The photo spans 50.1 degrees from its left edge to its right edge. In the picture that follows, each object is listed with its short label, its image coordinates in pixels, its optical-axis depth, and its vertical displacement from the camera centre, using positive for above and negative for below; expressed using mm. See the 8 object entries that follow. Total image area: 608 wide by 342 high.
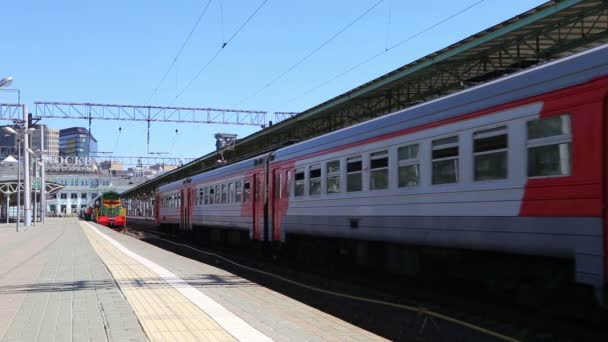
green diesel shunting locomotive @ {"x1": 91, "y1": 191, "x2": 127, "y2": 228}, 55375 -453
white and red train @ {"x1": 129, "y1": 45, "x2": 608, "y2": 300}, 6637 +290
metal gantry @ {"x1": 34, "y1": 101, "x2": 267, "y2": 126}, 44000 +6844
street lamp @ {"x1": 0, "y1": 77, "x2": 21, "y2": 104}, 29875 +5775
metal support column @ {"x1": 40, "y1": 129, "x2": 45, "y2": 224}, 57125 +2243
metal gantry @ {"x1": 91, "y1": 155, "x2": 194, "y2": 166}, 80888 +5912
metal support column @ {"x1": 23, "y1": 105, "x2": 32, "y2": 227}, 41719 +2178
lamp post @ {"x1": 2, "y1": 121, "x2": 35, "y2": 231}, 40947 +3536
